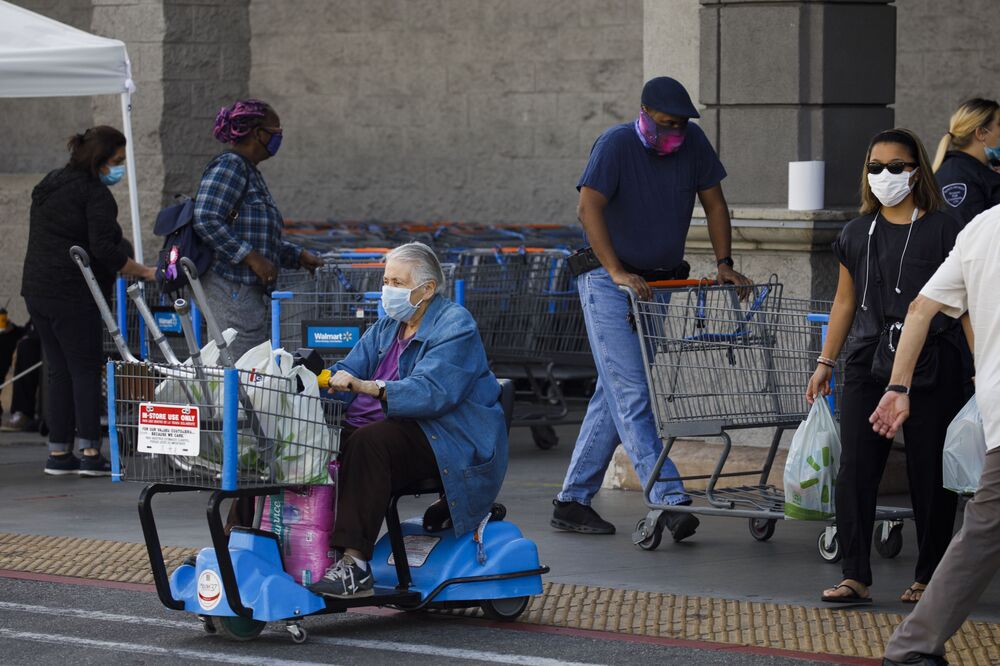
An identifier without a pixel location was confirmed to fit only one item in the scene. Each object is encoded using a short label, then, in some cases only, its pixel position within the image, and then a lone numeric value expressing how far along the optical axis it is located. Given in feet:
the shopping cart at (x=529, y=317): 67.78
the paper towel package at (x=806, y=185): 53.63
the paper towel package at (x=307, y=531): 36.25
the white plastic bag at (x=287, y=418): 34.92
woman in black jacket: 61.44
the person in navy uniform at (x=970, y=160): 45.78
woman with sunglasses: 37.93
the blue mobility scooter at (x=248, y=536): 34.74
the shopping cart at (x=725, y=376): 44.75
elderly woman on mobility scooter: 36.01
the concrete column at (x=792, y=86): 54.84
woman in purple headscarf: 54.62
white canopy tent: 60.91
